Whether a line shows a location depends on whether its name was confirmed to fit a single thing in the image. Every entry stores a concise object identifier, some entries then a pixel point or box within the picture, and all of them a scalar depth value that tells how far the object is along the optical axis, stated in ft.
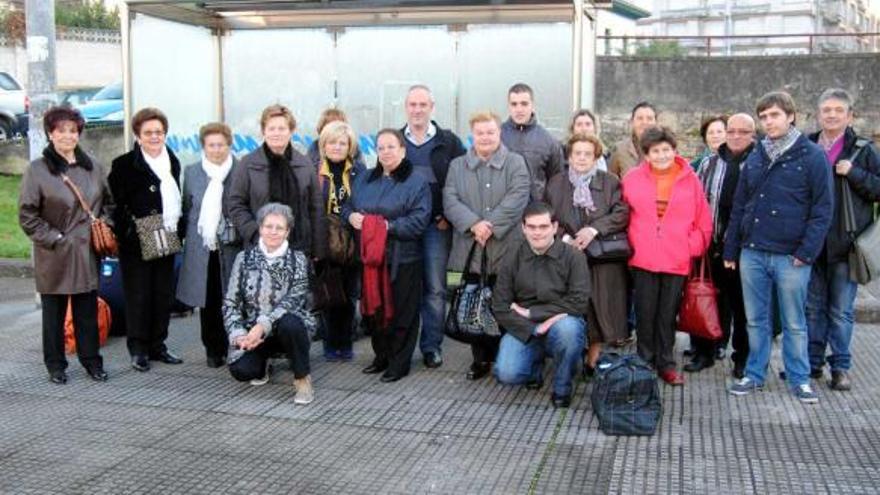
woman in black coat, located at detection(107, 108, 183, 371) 19.89
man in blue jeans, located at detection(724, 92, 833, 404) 17.08
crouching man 17.84
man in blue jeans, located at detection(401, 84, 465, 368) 20.04
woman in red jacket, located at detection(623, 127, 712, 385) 18.47
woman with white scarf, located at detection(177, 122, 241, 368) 19.99
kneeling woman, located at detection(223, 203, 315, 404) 18.21
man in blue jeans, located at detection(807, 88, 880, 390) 17.95
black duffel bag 16.03
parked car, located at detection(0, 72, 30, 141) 60.75
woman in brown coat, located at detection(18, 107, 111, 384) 18.79
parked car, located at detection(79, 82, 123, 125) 54.44
